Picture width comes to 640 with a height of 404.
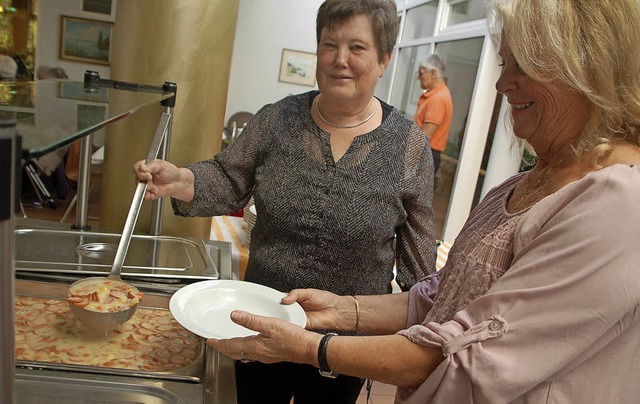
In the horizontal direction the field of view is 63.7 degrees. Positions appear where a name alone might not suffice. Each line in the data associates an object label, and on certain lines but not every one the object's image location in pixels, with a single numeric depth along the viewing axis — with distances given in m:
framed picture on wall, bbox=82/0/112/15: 5.57
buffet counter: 0.79
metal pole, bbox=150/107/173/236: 1.36
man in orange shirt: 3.75
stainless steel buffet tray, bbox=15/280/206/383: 0.83
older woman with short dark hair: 1.17
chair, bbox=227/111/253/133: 6.12
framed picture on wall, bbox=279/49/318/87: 6.34
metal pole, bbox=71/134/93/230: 1.33
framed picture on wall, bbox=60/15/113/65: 5.59
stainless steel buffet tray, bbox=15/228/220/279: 1.10
